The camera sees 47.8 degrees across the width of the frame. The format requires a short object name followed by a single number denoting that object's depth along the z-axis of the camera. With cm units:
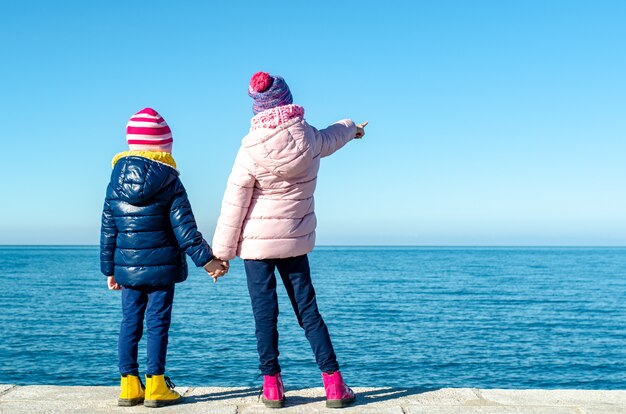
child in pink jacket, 441
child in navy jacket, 450
